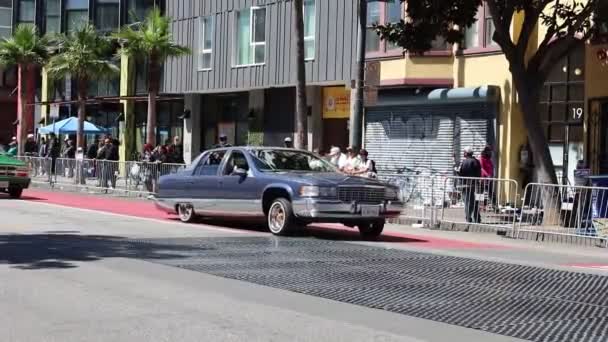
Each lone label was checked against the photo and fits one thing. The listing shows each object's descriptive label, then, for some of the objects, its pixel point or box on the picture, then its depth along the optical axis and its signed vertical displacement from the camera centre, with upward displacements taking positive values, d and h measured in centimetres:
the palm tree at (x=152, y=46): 3064 +398
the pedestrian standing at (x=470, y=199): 1816 -73
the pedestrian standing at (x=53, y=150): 3242 +27
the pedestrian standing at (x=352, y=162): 2133 -1
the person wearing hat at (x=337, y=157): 2235 +12
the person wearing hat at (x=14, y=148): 3551 +34
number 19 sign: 2202 +132
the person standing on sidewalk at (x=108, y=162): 2822 -15
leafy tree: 1814 +285
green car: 2395 -56
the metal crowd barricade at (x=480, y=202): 1752 -79
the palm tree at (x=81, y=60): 3291 +369
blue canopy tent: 3856 +132
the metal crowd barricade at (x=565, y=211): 1566 -85
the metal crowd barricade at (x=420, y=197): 1895 -75
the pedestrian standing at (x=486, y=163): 2048 +2
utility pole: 2120 +186
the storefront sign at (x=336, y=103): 2933 +200
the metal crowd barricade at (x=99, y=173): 2634 -53
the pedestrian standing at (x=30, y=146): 3677 +42
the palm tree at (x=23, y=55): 3769 +438
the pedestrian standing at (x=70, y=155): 2998 +7
